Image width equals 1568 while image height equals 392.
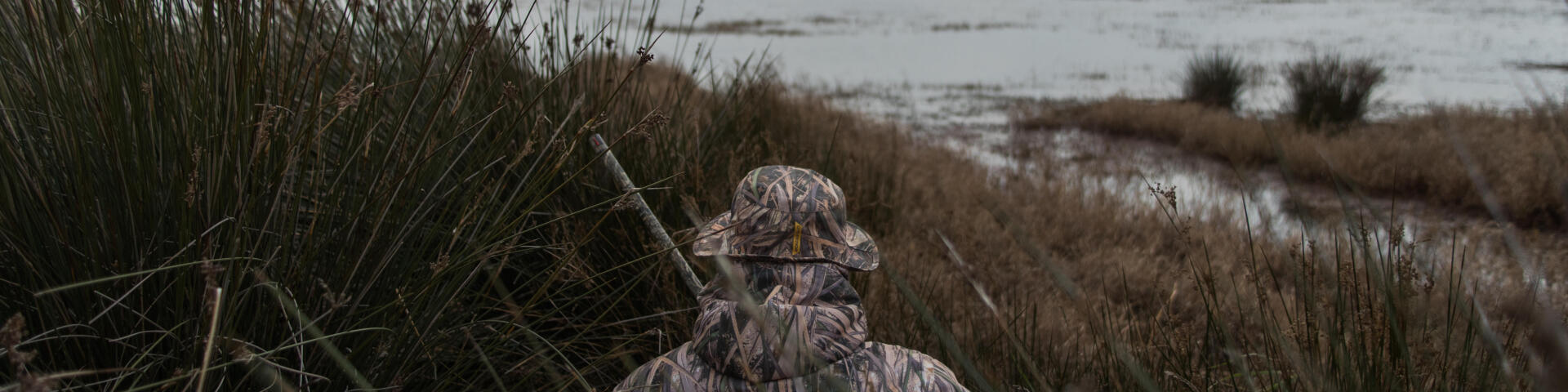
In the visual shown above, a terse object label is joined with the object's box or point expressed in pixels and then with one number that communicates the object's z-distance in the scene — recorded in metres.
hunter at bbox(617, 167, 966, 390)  1.54
